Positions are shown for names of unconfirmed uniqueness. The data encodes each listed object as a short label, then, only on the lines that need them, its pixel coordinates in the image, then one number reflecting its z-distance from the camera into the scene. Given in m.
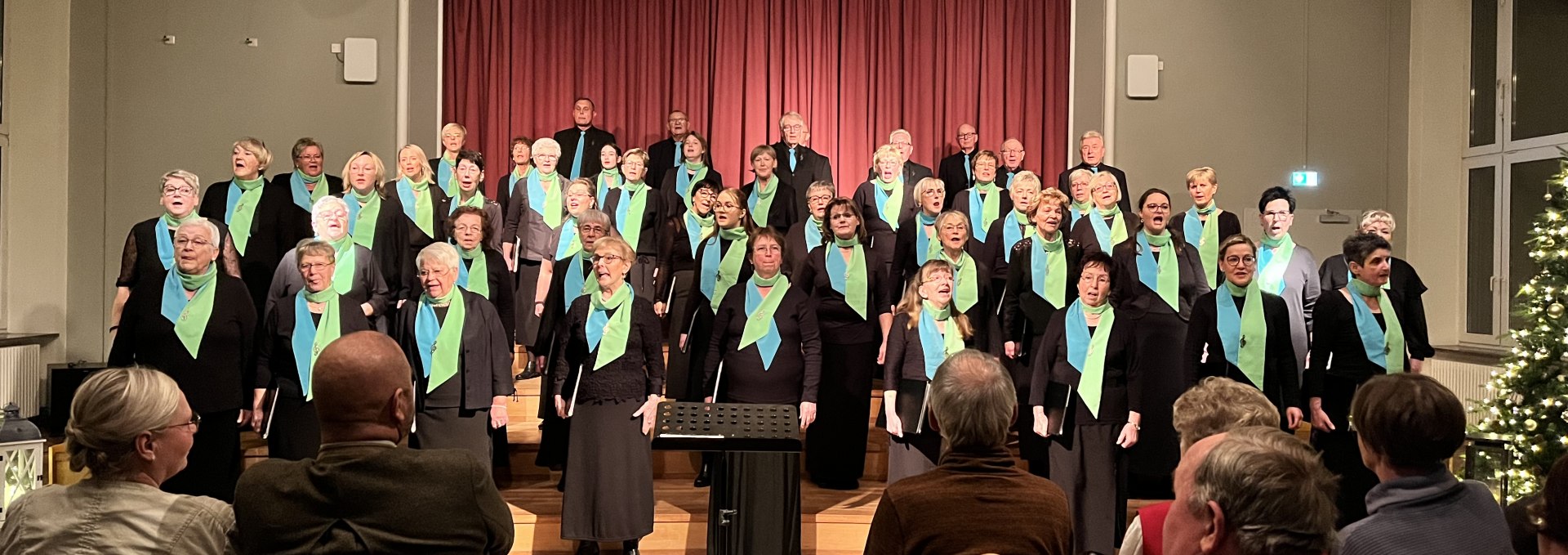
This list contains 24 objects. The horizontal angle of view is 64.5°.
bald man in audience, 1.85
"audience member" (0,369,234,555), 1.92
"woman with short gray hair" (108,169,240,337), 5.38
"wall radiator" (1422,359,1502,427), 7.26
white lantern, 4.40
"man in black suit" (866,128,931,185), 8.05
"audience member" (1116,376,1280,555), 2.37
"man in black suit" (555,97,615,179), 9.02
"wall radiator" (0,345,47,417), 7.21
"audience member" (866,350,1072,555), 2.10
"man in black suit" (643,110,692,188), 8.92
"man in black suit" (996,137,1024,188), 8.19
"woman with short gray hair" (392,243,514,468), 4.80
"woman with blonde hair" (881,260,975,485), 5.13
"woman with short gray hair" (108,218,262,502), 4.78
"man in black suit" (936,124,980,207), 8.85
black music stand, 3.01
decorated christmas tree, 4.52
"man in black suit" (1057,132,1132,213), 7.69
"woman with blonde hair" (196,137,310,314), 6.39
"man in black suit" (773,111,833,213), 8.36
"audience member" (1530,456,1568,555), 1.85
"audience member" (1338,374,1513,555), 2.06
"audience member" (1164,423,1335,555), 1.69
